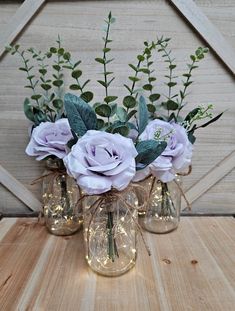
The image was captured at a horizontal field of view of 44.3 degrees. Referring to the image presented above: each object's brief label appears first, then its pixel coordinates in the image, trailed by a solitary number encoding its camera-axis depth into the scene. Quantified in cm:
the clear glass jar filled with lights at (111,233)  57
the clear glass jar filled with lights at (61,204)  73
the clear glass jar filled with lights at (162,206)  73
